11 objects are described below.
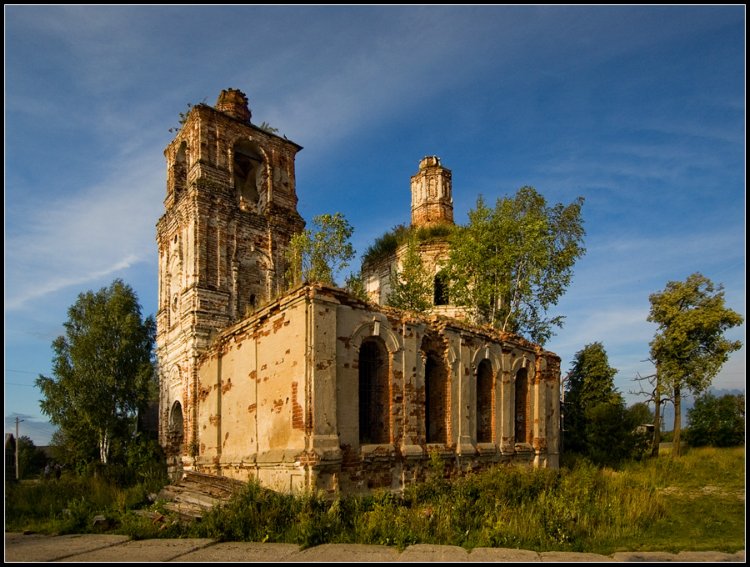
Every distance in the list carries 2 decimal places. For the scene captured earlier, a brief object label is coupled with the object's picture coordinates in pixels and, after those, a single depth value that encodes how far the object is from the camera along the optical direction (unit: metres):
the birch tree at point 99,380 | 22.06
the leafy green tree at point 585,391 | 23.30
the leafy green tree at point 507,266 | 20.08
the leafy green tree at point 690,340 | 24.55
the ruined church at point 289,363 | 10.31
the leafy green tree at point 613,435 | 21.64
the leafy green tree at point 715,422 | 27.72
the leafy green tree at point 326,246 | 19.17
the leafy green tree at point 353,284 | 19.91
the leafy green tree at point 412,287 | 21.56
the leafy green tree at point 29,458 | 35.00
